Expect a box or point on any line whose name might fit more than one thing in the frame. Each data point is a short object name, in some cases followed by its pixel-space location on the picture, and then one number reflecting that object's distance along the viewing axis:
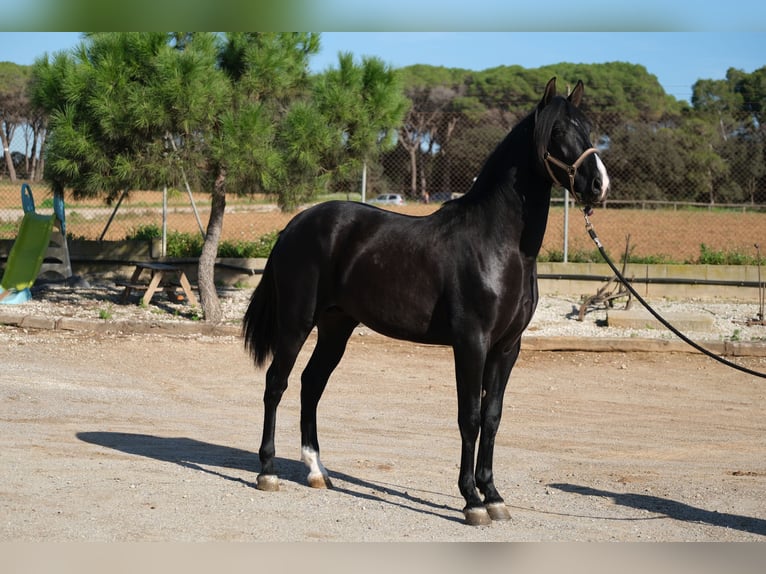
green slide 14.05
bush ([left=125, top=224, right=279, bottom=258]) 16.31
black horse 5.20
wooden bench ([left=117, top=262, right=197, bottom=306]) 13.76
